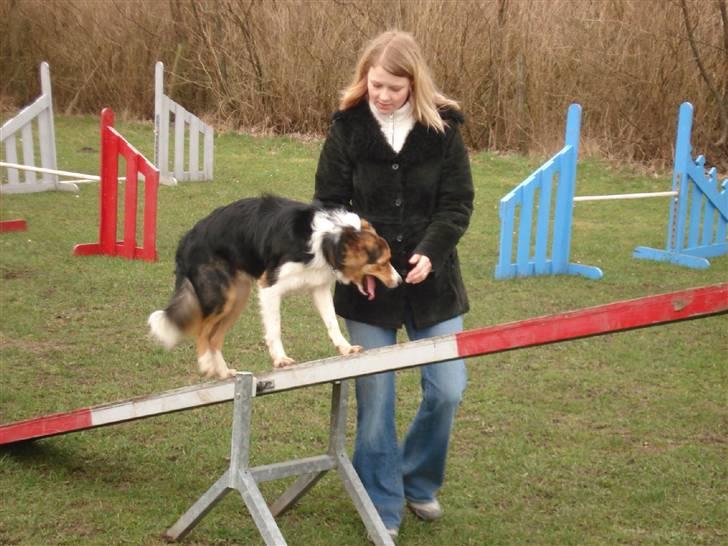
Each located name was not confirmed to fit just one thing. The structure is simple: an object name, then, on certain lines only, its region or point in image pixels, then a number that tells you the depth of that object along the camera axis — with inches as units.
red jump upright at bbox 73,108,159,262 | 374.9
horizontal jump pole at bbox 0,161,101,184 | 431.7
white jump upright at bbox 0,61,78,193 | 488.7
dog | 154.1
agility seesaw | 118.1
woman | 161.6
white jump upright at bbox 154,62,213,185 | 534.0
